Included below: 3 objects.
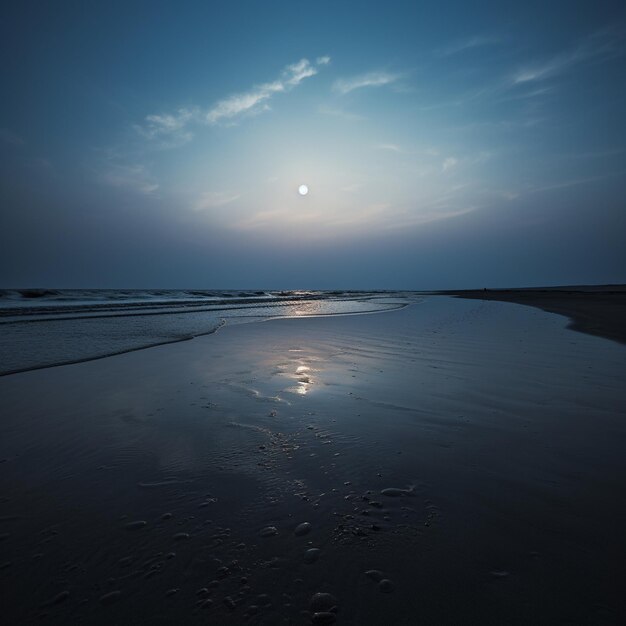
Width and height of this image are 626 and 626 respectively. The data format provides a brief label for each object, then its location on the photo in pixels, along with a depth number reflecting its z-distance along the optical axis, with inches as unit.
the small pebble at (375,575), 81.4
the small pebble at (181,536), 96.2
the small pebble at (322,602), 74.1
